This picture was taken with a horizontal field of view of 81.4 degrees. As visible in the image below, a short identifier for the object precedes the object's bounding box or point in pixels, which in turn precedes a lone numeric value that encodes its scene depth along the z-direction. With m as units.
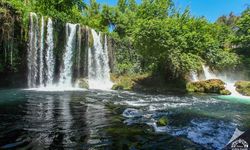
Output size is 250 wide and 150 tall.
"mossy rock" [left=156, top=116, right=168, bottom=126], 4.73
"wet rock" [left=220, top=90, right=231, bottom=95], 12.64
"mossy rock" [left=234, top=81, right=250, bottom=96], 12.51
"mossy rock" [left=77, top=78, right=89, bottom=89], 13.09
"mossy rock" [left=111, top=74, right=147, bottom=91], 13.29
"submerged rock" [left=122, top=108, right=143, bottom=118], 5.61
